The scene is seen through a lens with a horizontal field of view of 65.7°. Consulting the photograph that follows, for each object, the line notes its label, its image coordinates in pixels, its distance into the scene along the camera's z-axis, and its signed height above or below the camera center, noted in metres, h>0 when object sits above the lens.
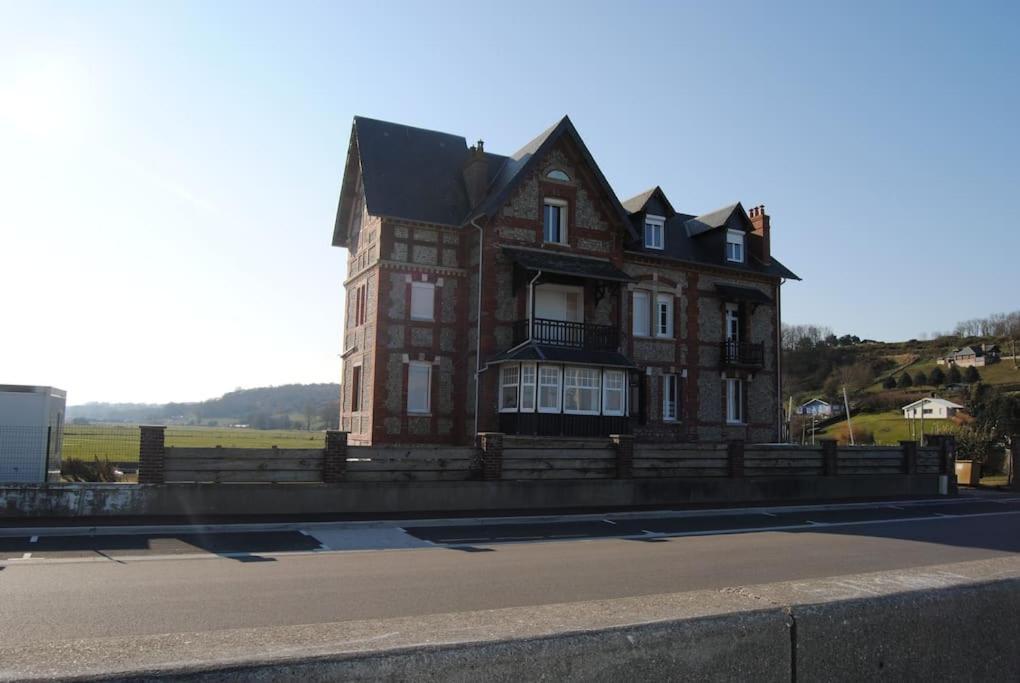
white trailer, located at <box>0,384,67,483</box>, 18.22 -0.41
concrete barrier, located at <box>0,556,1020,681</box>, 2.17 -0.66
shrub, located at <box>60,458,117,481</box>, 20.78 -1.39
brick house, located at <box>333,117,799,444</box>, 28.88 +4.93
